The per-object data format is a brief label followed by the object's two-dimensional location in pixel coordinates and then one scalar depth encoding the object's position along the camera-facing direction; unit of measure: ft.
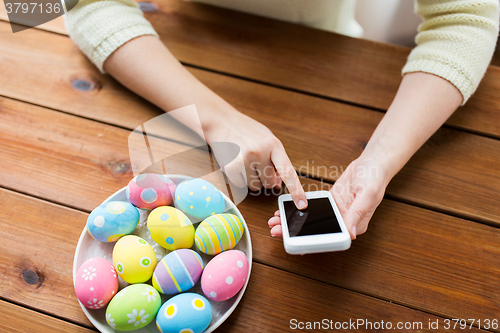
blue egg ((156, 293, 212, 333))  1.64
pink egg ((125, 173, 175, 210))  1.99
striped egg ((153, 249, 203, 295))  1.75
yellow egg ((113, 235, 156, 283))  1.77
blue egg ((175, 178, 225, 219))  1.97
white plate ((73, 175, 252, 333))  1.72
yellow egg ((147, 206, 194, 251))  1.87
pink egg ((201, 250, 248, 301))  1.74
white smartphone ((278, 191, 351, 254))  1.74
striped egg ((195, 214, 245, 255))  1.86
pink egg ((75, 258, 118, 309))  1.69
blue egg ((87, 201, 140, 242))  1.87
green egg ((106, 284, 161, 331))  1.64
